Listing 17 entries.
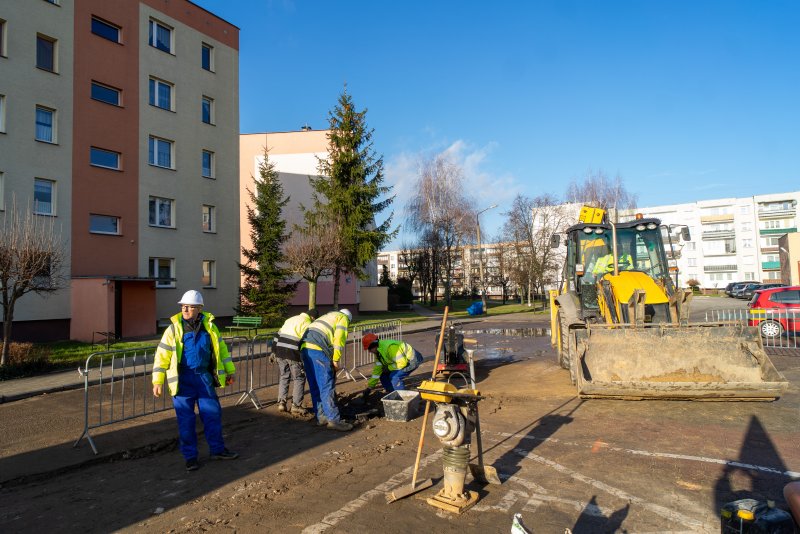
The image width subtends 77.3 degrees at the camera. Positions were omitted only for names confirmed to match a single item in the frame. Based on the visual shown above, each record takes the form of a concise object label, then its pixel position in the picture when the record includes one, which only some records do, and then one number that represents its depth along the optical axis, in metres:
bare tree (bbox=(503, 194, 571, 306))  39.69
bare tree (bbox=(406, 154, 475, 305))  40.16
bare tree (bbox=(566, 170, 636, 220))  40.31
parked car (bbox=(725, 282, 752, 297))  48.01
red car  15.59
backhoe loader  6.85
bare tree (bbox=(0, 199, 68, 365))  11.47
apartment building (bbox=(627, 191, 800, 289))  72.73
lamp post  35.06
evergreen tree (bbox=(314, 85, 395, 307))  25.25
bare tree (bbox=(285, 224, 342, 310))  22.38
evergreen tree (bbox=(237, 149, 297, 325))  23.72
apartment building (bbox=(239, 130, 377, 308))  34.28
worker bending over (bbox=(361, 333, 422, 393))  7.97
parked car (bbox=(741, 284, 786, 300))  42.18
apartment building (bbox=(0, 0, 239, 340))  17.80
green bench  16.88
